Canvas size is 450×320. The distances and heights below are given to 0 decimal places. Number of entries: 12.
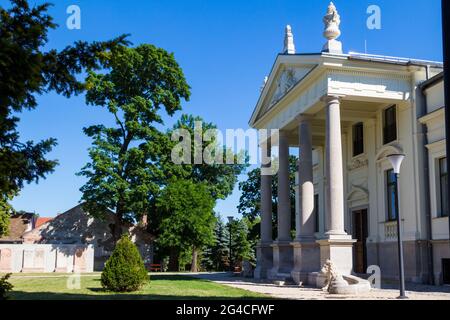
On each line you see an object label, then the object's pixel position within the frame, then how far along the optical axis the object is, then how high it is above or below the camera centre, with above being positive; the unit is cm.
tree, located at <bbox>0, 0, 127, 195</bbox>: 663 +231
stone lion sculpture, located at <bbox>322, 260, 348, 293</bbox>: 1560 -153
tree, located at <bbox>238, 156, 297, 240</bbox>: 5669 +434
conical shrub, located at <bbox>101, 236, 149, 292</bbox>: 1603 -134
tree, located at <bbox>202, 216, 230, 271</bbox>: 5525 -244
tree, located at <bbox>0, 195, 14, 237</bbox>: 3238 +90
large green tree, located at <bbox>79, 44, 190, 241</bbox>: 3875 +775
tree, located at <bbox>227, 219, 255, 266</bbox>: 5703 -156
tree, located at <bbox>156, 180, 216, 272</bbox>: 4091 +116
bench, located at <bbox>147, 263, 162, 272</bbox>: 4539 -348
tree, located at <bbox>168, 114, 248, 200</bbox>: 4866 +629
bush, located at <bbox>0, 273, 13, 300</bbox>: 739 -87
